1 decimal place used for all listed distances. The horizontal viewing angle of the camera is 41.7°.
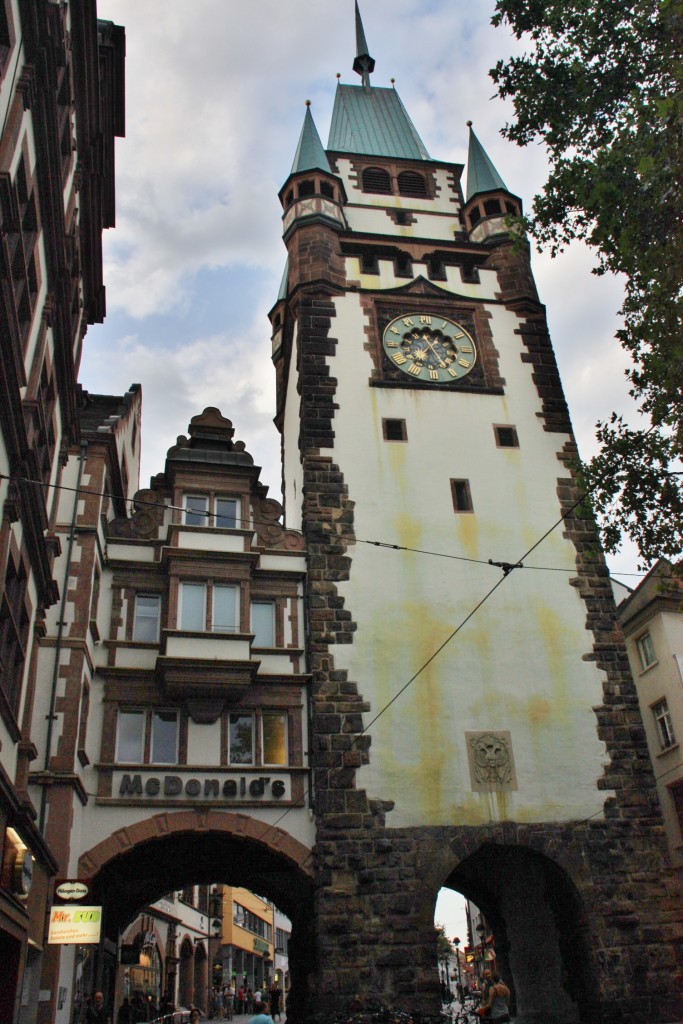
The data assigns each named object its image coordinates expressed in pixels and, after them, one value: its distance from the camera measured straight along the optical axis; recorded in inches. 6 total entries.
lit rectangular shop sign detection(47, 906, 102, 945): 498.6
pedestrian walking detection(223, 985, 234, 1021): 1345.5
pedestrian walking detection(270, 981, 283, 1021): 1149.2
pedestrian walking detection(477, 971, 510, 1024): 463.5
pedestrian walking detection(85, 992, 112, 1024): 577.3
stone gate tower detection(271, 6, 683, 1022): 642.8
